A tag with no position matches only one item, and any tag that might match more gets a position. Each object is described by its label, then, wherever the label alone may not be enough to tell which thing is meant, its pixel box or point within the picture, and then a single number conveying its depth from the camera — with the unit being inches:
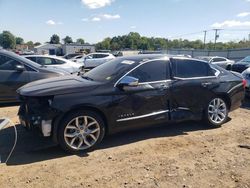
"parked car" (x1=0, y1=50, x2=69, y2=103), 204.8
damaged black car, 119.7
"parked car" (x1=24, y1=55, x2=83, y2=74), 330.6
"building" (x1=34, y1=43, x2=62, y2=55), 2143.3
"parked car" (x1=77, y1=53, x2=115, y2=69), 666.7
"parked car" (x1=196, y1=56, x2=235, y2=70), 606.5
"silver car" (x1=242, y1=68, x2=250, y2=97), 240.9
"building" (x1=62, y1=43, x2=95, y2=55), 1967.5
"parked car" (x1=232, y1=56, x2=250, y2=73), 347.1
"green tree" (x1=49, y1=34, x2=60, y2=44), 3367.1
